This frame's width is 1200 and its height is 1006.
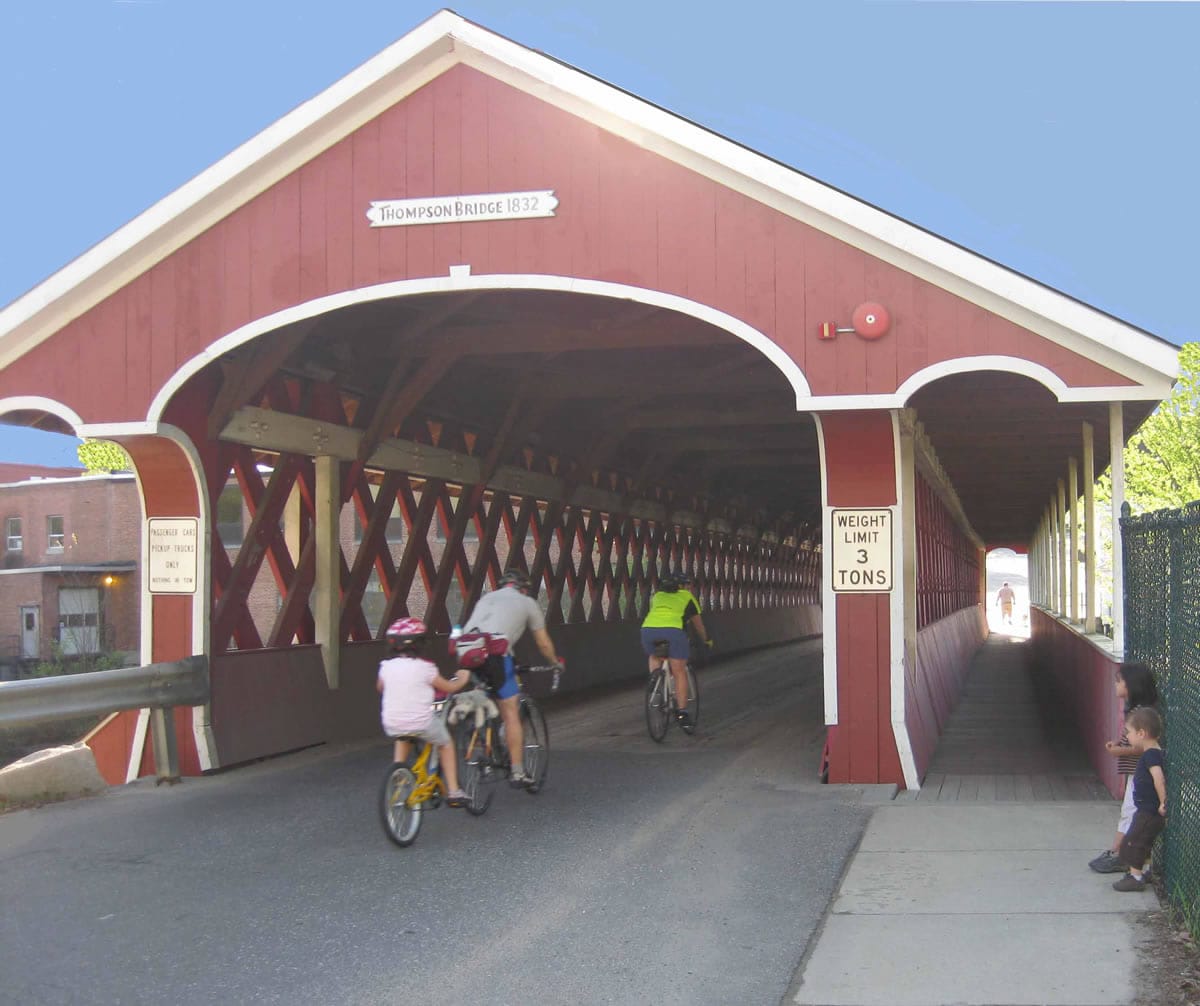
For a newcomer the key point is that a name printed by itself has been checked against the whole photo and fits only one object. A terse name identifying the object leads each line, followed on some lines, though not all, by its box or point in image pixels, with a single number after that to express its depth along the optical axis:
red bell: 9.34
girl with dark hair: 6.47
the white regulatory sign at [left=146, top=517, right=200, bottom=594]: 10.79
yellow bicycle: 7.60
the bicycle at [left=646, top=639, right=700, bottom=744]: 12.40
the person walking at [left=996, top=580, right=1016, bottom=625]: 56.96
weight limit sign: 9.76
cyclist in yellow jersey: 12.86
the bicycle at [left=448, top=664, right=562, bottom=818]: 8.70
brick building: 47.72
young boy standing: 6.25
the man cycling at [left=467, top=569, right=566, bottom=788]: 9.15
